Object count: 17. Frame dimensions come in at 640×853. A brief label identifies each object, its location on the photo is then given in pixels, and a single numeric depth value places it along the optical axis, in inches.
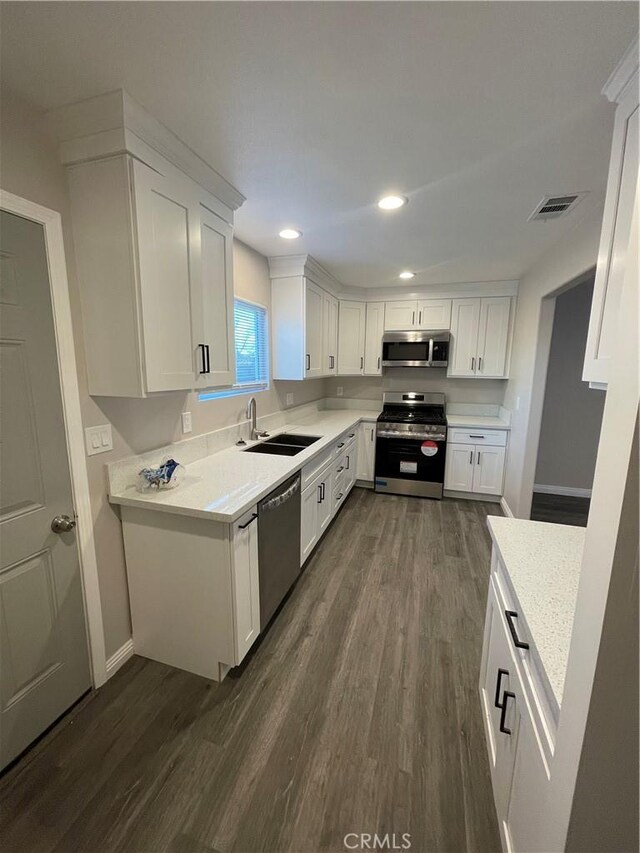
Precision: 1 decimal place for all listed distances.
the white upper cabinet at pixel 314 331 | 132.3
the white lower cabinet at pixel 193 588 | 62.9
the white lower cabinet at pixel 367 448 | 166.4
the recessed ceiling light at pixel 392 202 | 76.4
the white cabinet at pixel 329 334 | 152.6
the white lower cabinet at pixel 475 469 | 151.7
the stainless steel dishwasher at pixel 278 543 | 73.1
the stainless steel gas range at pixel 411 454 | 155.0
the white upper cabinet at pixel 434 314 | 163.5
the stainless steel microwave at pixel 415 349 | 160.6
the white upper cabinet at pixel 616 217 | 39.8
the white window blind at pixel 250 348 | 110.8
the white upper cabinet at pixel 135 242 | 51.9
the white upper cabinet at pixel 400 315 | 169.0
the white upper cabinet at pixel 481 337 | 155.3
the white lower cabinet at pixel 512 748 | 32.6
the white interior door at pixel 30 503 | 49.8
